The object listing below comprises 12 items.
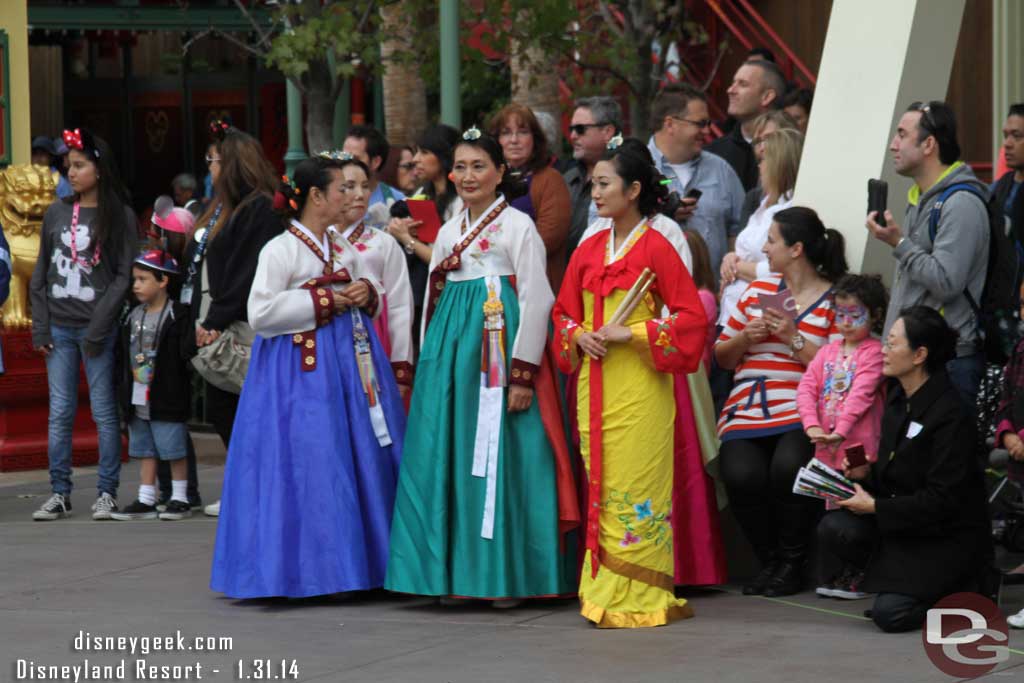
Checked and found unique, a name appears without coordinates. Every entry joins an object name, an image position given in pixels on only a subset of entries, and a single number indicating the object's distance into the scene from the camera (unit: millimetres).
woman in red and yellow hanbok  13138
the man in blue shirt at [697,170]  16692
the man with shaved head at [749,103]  18879
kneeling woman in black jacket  12576
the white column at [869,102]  15082
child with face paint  13518
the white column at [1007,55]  22175
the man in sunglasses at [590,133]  17072
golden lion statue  21522
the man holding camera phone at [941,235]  13381
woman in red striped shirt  14042
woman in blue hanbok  14049
